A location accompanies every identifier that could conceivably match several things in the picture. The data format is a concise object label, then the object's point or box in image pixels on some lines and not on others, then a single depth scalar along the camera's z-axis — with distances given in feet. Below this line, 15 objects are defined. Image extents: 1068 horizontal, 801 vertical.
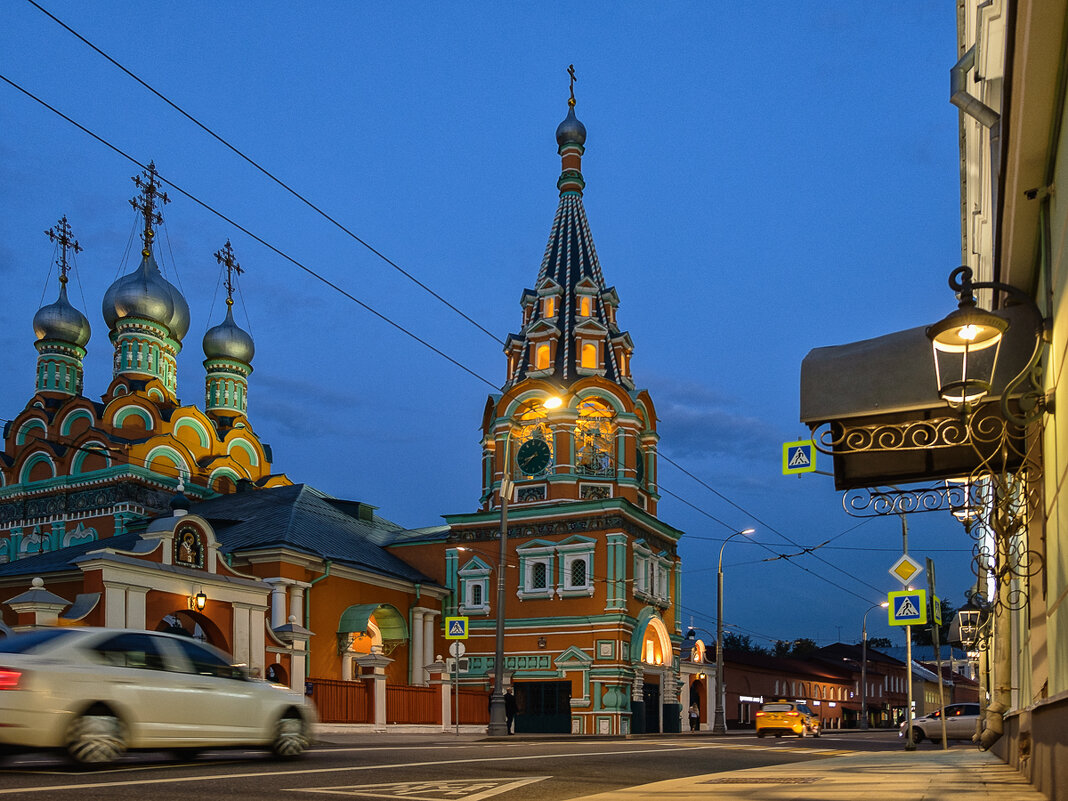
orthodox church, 123.54
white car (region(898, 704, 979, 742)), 111.75
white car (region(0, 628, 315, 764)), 29.84
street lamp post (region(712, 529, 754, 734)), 128.77
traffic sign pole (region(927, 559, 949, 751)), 87.62
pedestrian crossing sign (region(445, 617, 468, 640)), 92.99
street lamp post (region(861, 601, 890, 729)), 208.73
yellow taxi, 123.75
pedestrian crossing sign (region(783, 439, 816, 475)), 41.66
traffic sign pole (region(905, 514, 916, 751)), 69.64
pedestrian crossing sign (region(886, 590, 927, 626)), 62.08
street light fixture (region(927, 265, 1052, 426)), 21.21
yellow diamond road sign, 65.87
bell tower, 145.28
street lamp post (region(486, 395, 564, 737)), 89.25
